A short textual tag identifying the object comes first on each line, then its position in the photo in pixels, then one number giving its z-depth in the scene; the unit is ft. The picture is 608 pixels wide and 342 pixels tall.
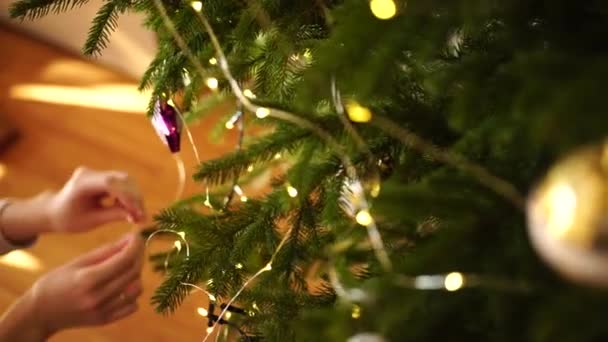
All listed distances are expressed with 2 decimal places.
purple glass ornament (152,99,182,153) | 2.60
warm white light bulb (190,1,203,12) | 2.22
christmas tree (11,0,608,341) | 1.22
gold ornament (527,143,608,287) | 1.02
